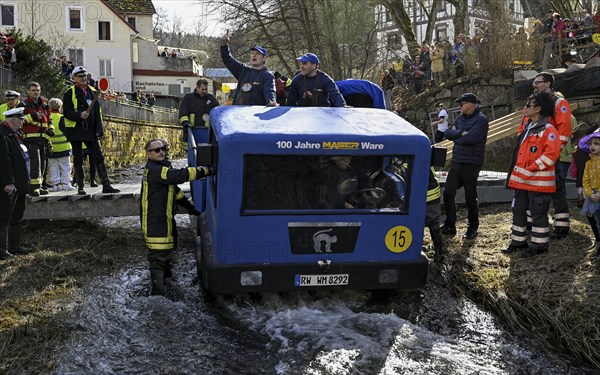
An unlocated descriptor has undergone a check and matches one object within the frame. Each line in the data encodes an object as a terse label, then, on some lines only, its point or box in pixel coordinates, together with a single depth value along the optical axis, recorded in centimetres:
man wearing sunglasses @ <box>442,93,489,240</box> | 895
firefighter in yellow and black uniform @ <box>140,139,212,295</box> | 697
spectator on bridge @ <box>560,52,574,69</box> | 1716
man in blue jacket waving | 915
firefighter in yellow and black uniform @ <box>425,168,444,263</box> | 804
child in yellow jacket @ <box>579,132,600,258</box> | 748
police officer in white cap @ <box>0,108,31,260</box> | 816
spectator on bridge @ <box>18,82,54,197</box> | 1079
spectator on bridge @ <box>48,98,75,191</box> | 1134
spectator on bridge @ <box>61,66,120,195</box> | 1017
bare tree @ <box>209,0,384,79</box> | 2556
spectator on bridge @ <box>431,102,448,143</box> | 915
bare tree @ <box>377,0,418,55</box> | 2778
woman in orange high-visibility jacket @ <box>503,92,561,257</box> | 772
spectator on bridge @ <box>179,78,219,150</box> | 1034
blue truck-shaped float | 626
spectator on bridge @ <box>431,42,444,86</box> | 2256
